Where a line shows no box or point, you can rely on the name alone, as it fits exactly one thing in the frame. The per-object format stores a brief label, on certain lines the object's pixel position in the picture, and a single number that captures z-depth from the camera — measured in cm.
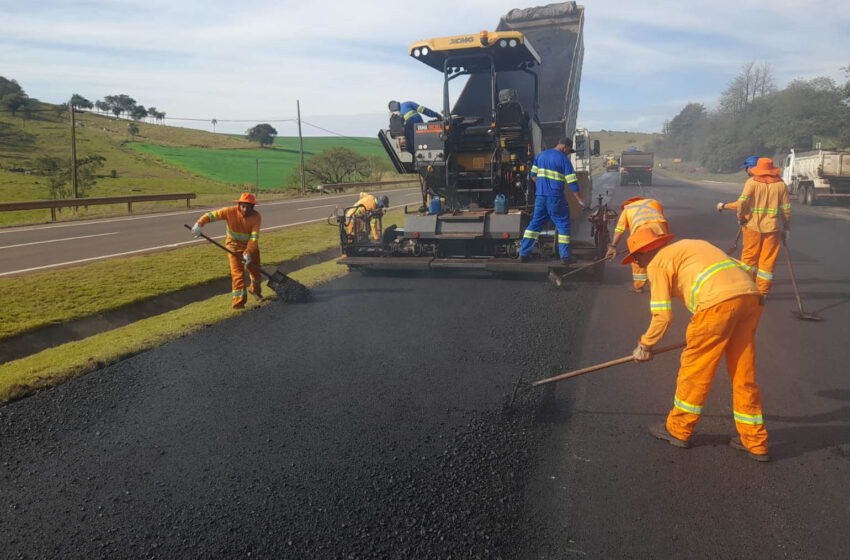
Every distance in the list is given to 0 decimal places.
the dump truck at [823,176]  2094
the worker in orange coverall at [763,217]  682
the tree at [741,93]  6900
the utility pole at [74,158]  2503
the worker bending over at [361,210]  990
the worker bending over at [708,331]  328
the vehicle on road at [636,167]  3519
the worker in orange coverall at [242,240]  728
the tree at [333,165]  3962
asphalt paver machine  839
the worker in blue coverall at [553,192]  774
